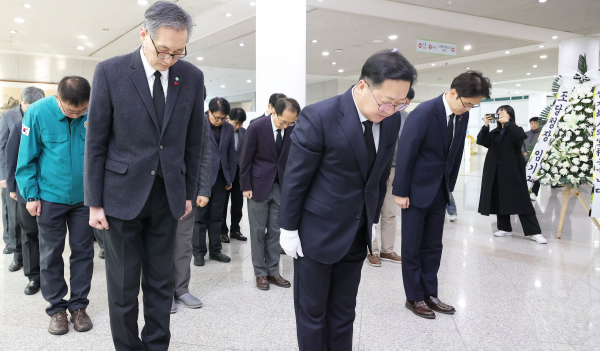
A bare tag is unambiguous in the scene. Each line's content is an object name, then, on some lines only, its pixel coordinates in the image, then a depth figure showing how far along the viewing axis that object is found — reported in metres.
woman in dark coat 5.20
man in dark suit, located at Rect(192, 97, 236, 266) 4.01
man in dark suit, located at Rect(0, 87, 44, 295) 3.07
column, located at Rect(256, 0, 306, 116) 5.19
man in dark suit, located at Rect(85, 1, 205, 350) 1.75
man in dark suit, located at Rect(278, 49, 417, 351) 1.64
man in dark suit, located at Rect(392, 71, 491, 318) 2.78
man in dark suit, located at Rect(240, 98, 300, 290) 3.41
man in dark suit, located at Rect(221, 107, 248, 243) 5.35
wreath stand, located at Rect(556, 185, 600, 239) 5.28
